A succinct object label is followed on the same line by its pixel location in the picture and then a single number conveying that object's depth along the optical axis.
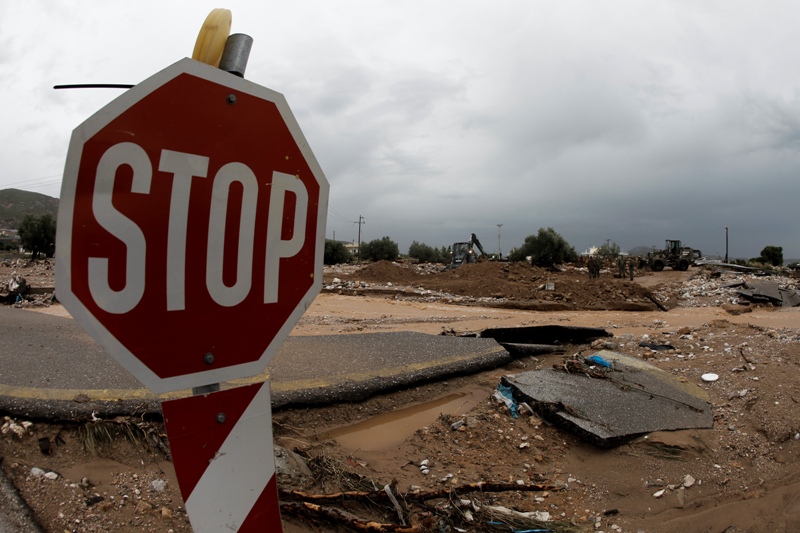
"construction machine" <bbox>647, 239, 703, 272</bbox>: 28.98
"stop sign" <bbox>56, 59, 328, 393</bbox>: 1.03
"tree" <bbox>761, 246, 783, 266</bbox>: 45.90
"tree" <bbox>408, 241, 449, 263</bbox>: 50.06
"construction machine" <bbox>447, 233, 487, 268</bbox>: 27.70
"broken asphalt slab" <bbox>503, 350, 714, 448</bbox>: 3.36
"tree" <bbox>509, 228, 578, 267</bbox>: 33.09
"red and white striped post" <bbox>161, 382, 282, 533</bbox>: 1.16
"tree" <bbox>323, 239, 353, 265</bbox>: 42.59
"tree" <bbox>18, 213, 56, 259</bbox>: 40.50
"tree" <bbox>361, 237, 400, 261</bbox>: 44.69
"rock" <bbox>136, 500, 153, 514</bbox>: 2.12
